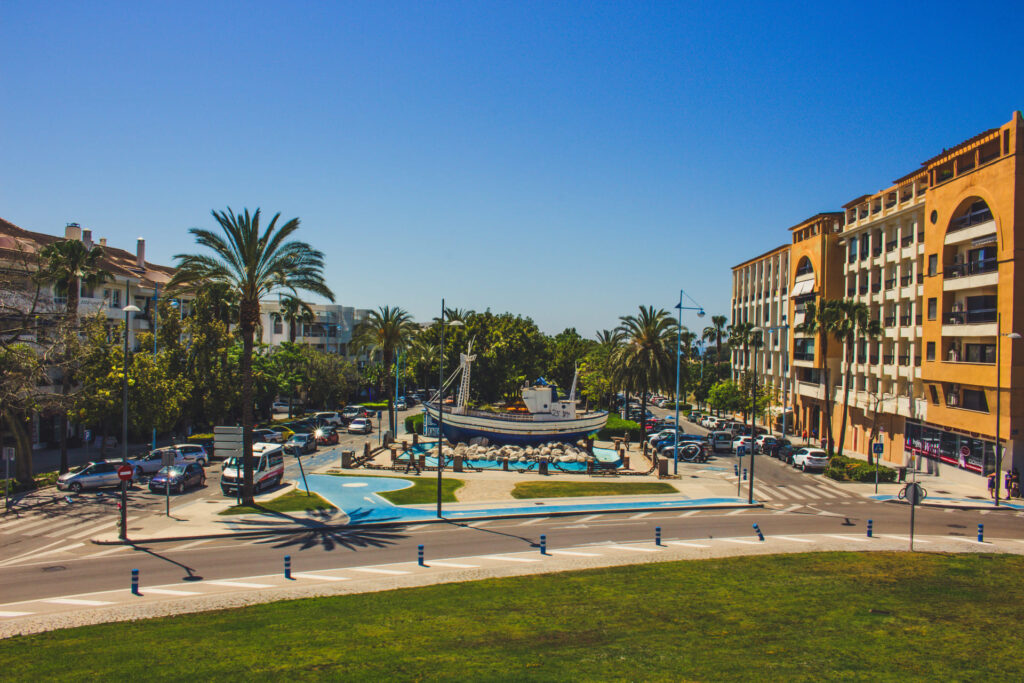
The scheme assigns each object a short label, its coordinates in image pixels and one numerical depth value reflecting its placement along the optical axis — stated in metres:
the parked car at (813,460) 45.69
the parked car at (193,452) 40.71
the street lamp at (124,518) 24.51
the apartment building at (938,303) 38.28
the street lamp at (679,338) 43.19
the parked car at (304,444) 48.50
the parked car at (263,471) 33.72
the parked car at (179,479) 34.03
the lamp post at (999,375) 35.76
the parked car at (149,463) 37.75
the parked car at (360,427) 62.56
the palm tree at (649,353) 52.28
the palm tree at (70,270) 37.28
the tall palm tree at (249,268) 29.62
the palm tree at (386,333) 60.69
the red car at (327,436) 53.59
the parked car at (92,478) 33.91
